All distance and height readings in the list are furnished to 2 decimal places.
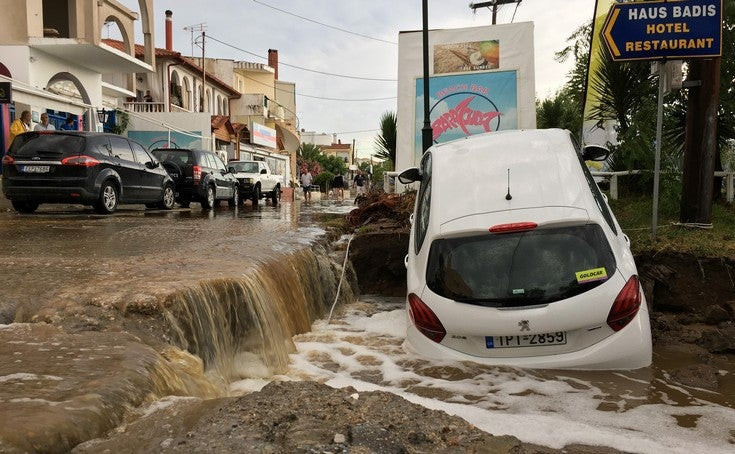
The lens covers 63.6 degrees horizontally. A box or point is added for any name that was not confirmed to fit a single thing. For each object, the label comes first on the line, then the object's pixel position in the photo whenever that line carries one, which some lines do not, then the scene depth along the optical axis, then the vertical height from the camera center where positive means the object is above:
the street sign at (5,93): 15.01 +2.68
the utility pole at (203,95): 38.86 +6.80
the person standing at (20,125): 14.13 +1.77
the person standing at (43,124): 14.58 +1.93
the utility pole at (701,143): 8.12 +0.73
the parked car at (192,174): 16.62 +0.70
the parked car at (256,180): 22.16 +0.68
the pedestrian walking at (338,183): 35.12 +0.84
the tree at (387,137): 20.27 +2.07
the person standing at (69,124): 18.52 +2.36
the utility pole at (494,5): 25.48 +8.39
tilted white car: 4.23 -0.59
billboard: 15.06 +2.96
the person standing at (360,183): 37.44 +0.93
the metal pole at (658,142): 7.40 +0.69
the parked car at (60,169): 11.22 +0.56
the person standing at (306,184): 32.13 +0.77
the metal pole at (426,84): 13.36 +2.60
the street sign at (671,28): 7.39 +2.11
